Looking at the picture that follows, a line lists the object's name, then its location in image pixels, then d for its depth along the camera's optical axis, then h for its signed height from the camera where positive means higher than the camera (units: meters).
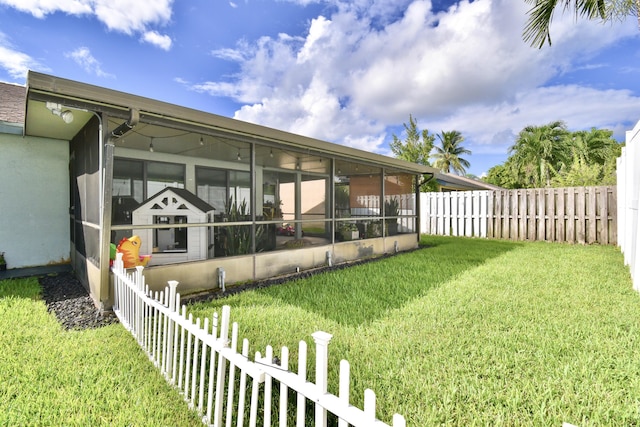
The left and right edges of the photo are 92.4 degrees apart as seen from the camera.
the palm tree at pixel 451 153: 32.86 +6.24
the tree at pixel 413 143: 25.42 +5.74
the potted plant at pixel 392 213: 8.60 -0.06
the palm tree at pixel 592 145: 22.89 +5.11
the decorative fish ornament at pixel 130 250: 4.30 -0.53
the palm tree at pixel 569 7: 7.13 +4.97
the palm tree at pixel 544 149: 22.92 +4.68
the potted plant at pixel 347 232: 7.26 -0.48
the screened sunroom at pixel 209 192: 3.72 +0.43
